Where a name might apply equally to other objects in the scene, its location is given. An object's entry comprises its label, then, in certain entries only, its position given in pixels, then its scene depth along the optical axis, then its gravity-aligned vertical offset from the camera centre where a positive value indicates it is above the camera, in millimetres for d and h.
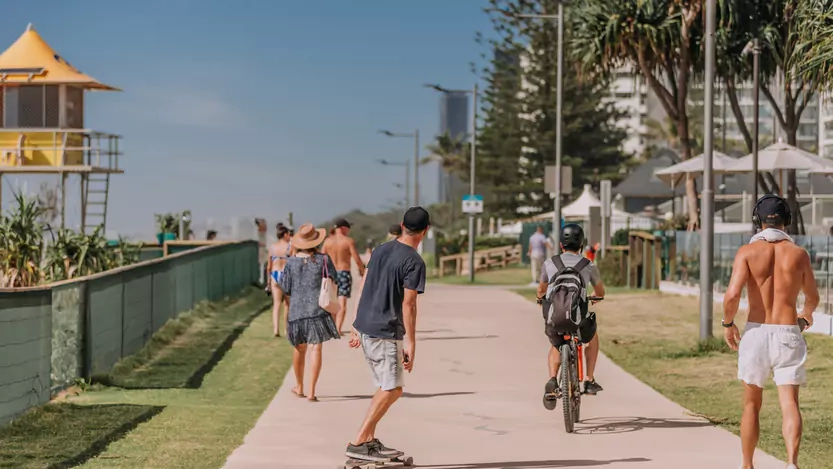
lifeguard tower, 45531 +3366
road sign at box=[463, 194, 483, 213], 46531 +796
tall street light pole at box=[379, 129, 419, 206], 74062 +4757
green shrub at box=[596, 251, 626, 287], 38375 -1056
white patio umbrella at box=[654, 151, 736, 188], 31909 +1469
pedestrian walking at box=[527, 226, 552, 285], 40656 -491
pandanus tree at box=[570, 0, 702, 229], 39156 +5233
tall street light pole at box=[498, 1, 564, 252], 35366 +3227
